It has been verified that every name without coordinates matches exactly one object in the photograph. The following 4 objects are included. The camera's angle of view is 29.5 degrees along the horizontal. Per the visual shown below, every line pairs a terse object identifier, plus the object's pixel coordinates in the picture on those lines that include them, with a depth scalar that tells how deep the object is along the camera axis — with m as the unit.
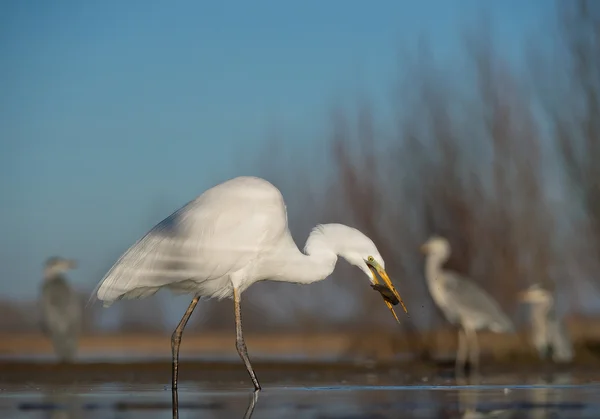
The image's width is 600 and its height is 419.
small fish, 9.23
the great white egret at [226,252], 8.95
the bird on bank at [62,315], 16.30
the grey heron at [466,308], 15.93
